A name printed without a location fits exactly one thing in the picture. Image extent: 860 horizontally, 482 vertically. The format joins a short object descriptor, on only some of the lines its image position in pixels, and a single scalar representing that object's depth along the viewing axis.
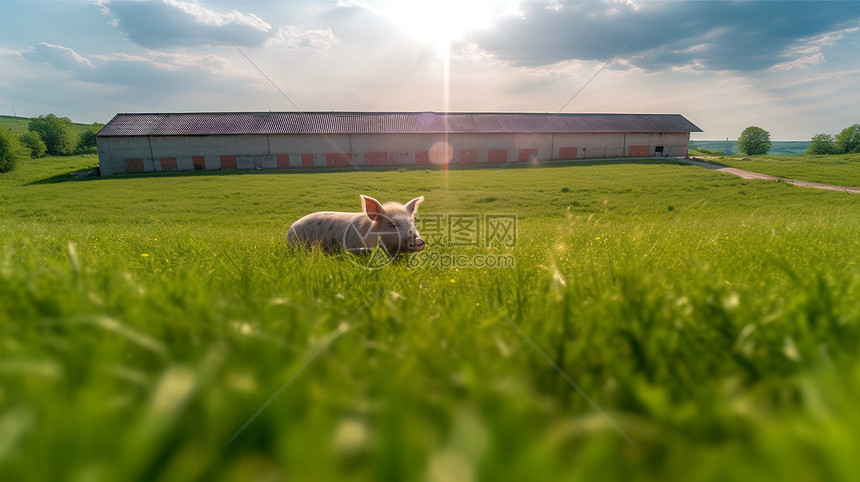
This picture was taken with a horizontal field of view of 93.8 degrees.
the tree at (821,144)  110.91
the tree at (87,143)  100.11
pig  6.46
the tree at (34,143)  78.79
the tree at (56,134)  93.88
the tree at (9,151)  51.31
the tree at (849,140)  101.56
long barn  52.47
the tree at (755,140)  118.88
